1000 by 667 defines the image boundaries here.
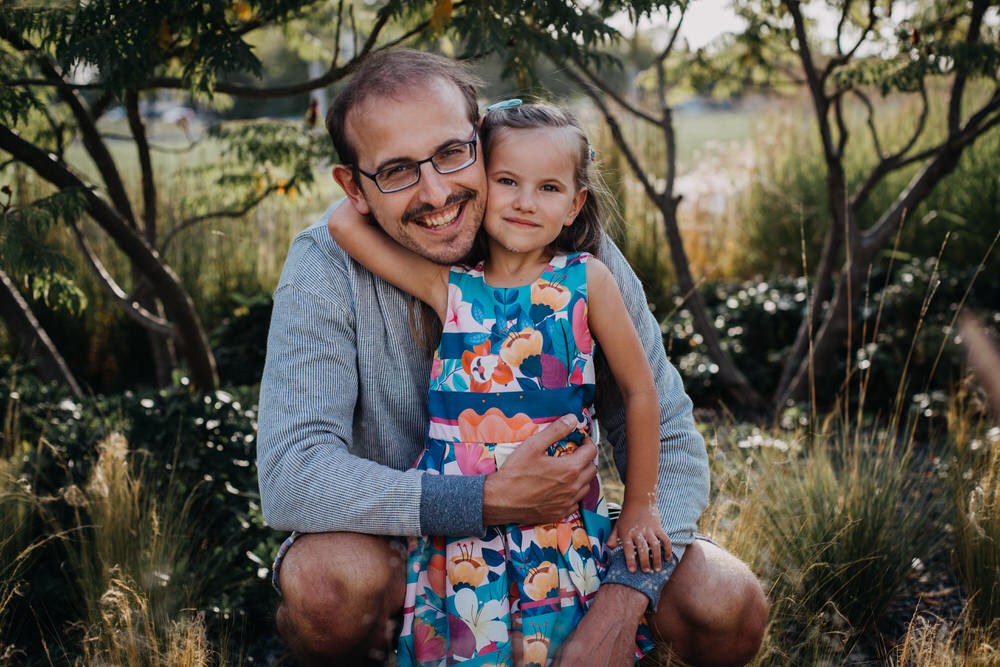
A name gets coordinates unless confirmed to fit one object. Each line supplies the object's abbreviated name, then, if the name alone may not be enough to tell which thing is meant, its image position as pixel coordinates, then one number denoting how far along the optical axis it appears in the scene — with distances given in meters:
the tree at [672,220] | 4.21
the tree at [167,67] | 2.73
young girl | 2.02
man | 1.98
